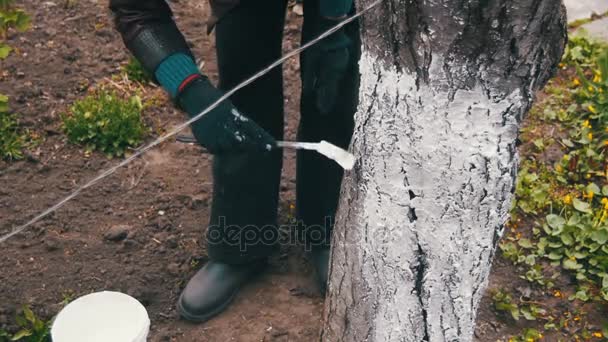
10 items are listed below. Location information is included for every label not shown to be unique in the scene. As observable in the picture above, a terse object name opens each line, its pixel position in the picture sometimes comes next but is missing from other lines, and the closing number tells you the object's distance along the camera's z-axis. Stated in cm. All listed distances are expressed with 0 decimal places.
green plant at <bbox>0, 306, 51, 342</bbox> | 226
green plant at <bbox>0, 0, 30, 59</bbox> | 228
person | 191
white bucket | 198
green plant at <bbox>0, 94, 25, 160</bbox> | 292
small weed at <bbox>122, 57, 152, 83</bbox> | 328
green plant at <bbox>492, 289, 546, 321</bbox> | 243
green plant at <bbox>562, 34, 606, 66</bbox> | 336
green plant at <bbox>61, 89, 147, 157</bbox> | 297
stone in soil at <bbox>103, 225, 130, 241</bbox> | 263
